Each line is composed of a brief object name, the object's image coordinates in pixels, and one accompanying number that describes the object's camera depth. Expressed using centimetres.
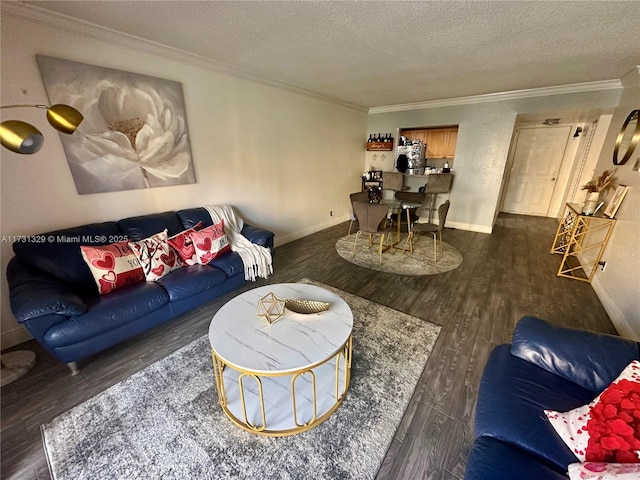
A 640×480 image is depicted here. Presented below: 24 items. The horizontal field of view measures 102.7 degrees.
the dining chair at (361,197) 474
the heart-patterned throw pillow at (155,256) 229
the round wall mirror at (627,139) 278
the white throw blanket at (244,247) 281
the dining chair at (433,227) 354
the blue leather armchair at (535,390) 93
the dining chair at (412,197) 494
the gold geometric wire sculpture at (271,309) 167
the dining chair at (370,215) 347
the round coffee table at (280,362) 136
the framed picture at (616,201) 279
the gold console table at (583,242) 307
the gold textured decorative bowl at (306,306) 175
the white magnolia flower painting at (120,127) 213
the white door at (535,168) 577
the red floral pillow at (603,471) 74
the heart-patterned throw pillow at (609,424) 85
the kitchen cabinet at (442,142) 513
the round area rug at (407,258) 345
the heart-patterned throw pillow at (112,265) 208
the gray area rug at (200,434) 127
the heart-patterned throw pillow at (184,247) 254
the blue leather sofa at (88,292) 168
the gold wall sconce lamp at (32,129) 129
